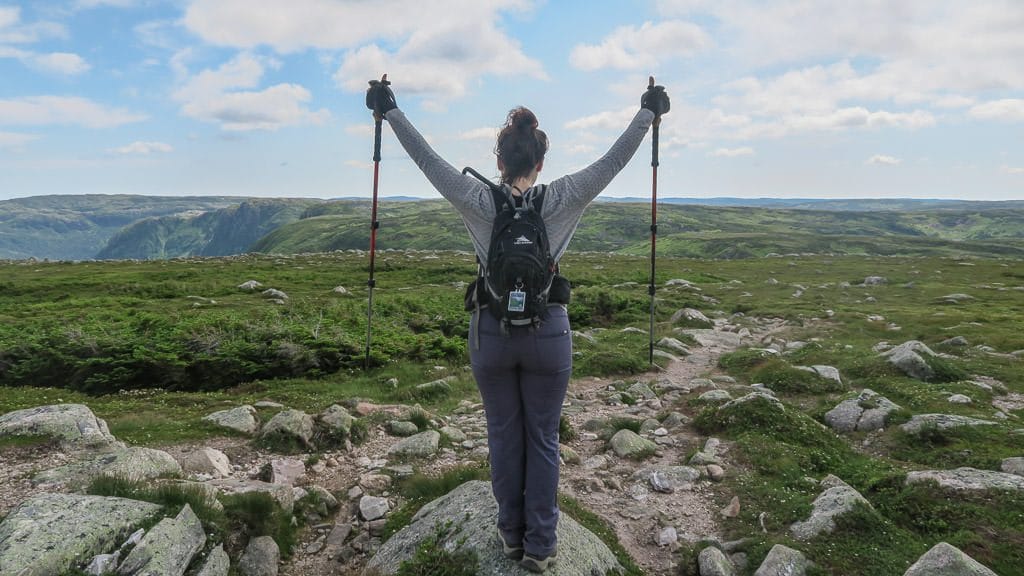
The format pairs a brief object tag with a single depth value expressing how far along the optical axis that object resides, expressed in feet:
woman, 13.61
